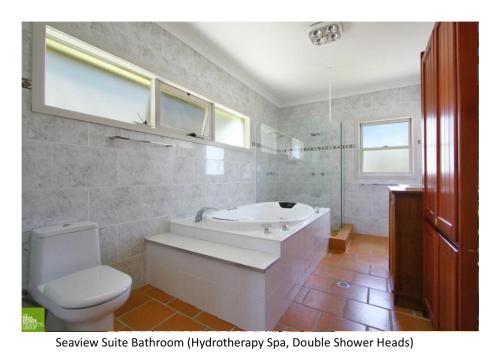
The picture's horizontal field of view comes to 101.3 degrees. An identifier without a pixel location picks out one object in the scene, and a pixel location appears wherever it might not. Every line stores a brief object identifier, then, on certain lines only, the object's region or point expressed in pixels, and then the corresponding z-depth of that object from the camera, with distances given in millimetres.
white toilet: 1033
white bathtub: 1867
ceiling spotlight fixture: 2073
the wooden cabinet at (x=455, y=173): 808
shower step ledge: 2881
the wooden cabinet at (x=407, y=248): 1562
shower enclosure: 3596
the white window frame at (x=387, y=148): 3363
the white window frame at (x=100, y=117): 1312
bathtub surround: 1367
